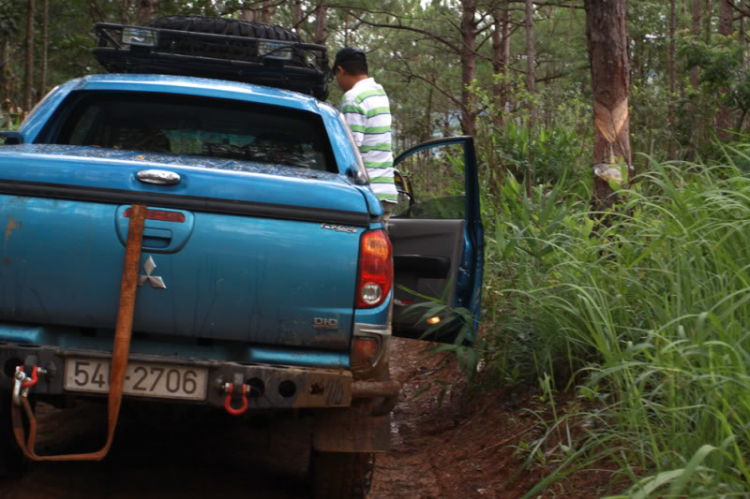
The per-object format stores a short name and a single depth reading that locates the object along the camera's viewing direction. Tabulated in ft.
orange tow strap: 10.14
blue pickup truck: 10.34
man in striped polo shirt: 19.80
